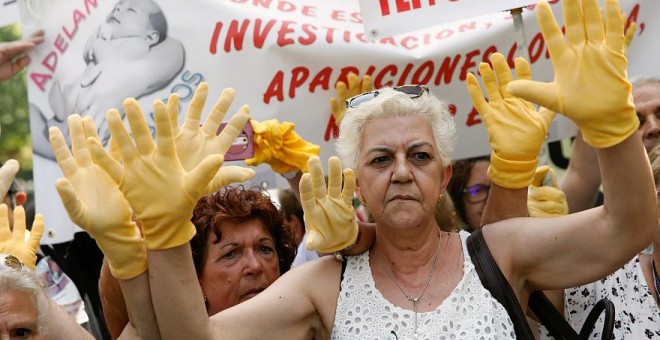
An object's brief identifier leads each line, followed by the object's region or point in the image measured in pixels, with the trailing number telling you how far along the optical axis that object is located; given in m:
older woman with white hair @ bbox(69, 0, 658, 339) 2.73
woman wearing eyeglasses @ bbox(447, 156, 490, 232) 4.99
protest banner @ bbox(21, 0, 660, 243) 4.42
